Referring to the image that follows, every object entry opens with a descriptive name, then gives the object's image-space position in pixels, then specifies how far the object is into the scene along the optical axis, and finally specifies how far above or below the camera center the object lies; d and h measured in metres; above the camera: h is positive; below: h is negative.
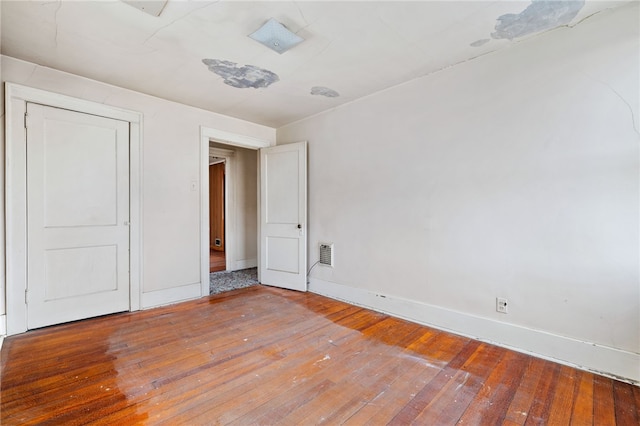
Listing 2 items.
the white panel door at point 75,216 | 2.62 -0.04
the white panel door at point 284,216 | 3.92 -0.07
